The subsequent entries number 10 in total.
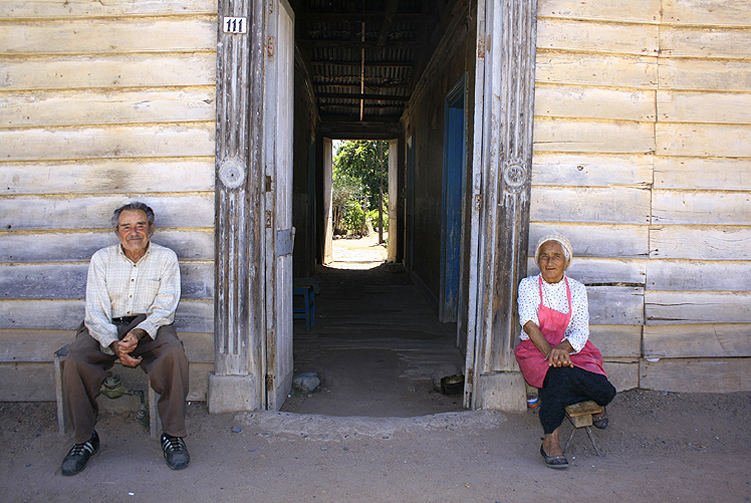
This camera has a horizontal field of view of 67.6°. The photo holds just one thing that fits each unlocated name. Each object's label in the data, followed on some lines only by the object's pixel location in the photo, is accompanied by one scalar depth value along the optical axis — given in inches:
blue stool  242.4
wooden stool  120.5
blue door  255.0
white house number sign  132.2
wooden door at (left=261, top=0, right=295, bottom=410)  139.4
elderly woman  120.0
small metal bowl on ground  169.6
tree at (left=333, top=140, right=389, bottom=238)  823.7
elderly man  115.9
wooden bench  120.2
